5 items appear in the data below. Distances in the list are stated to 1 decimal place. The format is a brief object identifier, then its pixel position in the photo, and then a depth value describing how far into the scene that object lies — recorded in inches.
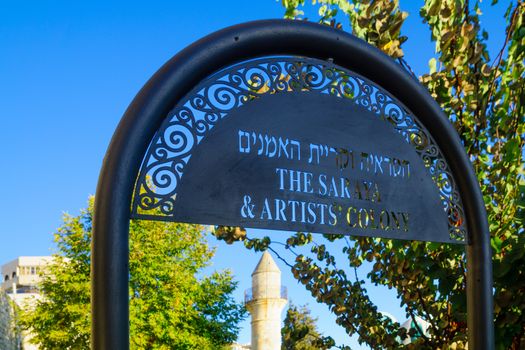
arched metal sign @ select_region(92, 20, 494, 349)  103.1
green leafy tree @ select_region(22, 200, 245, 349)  781.9
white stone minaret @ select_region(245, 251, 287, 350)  866.8
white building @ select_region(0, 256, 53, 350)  2526.1
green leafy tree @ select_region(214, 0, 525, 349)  156.2
